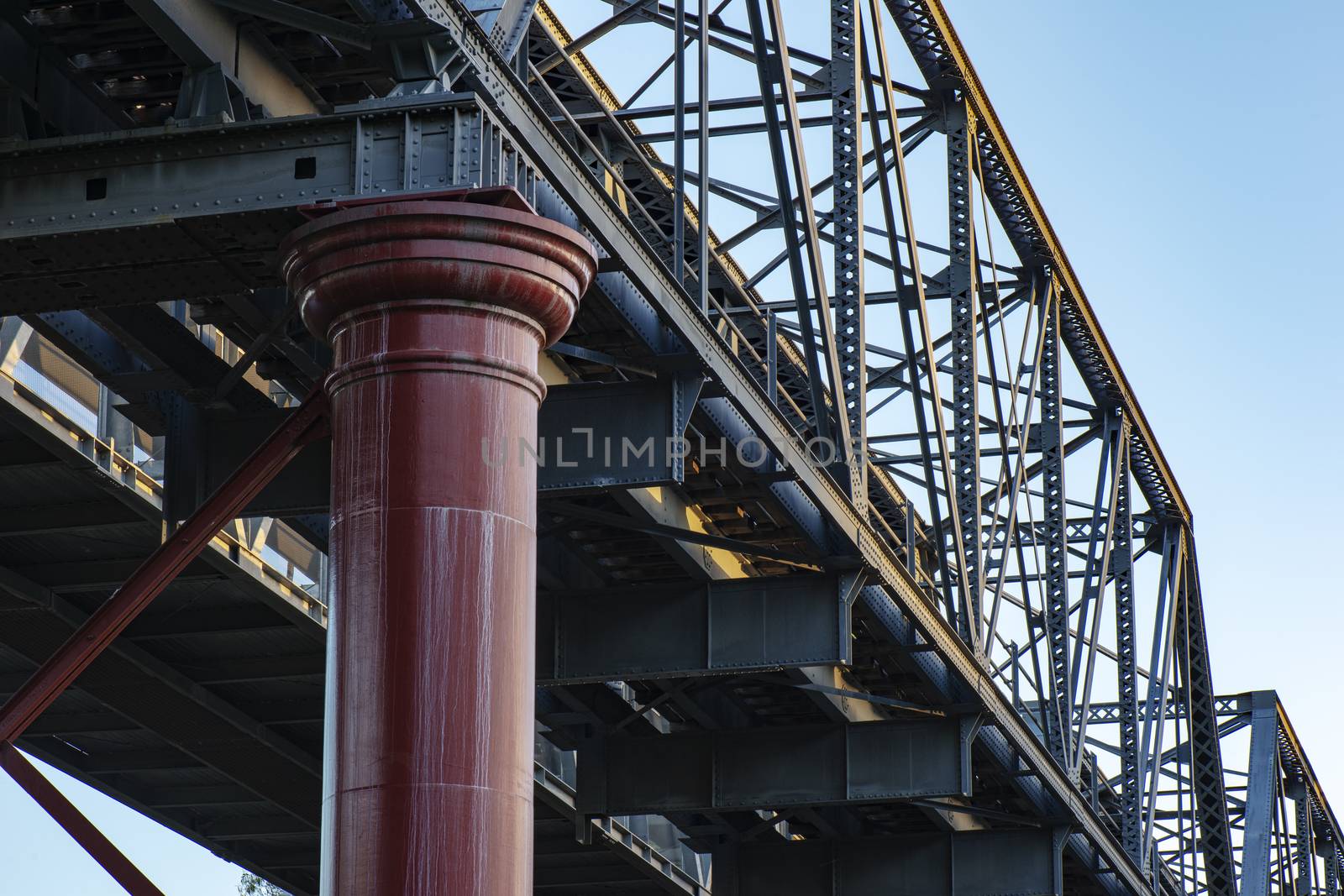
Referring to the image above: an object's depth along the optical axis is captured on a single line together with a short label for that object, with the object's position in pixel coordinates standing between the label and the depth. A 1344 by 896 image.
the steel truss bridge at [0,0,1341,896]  12.52
